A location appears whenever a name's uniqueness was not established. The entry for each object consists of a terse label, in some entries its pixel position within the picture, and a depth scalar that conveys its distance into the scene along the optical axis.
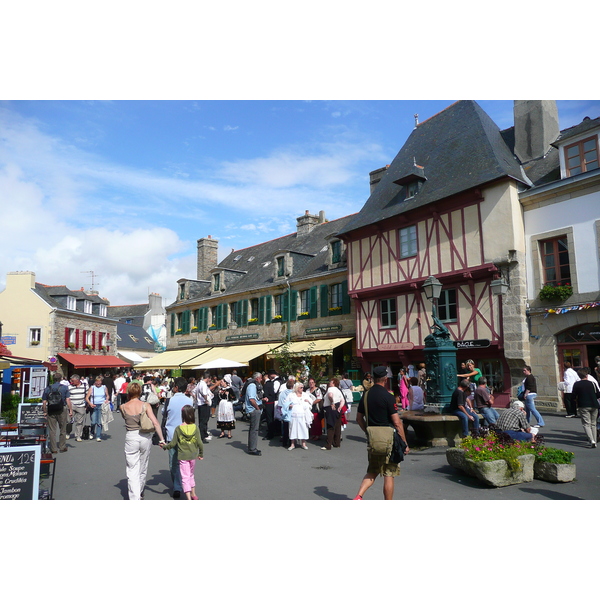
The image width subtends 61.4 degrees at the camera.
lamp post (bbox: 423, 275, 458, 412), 9.37
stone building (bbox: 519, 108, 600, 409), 13.11
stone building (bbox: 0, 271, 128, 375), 29.80
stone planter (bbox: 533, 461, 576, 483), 6.23
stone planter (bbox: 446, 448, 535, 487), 6.11
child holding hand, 5.83
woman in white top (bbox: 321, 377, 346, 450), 9.56
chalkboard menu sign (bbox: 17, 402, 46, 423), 9.99
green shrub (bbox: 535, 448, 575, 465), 6.30
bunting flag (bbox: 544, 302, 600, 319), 12.87
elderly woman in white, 9.45
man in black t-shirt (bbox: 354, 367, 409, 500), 5.16
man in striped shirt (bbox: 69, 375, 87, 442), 10.52
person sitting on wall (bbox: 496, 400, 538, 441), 7.36
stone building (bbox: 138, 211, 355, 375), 20.67
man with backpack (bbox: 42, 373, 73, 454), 8.95
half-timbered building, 14.48
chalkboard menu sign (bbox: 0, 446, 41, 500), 5.18
